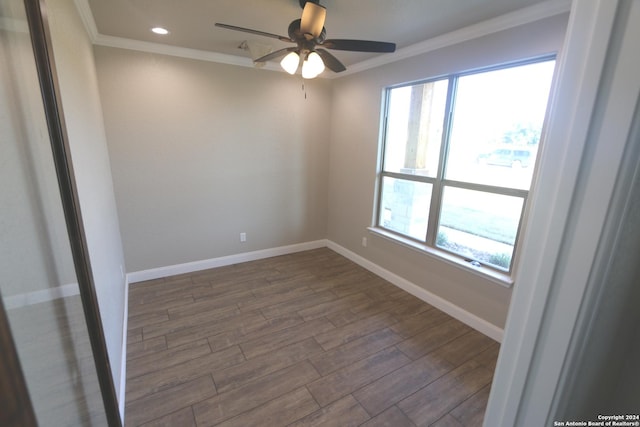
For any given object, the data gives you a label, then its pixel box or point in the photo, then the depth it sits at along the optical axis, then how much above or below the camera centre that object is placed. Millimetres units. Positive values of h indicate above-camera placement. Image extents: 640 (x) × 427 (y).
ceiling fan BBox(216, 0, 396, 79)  1842 +731
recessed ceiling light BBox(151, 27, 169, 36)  2505 +1014
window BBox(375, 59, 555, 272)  2207 -9
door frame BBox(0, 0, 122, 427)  857 -147
